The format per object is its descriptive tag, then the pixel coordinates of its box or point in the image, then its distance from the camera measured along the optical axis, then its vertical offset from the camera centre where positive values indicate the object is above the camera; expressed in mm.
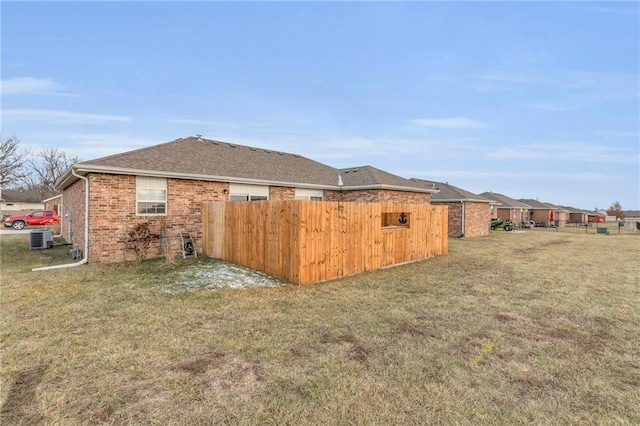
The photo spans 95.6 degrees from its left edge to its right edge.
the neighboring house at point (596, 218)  57544 -829
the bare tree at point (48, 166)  41219 +6255
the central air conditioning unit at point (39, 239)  11922 -1256
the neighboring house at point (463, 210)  20328 +187
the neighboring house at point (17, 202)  37656 +802
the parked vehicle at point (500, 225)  26906 -1130
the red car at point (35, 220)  23812 -941
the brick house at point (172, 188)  8914 +913
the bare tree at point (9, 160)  25719 +4444
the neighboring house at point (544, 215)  41125 -219
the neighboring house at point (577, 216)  55531 -433
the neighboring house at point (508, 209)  34688 +545
